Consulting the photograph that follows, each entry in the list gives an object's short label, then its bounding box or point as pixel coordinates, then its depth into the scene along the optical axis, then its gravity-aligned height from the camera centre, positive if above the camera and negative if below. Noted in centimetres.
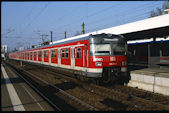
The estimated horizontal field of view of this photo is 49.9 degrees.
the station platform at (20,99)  690 -198
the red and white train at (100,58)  1030 -20
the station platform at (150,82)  900 -154
